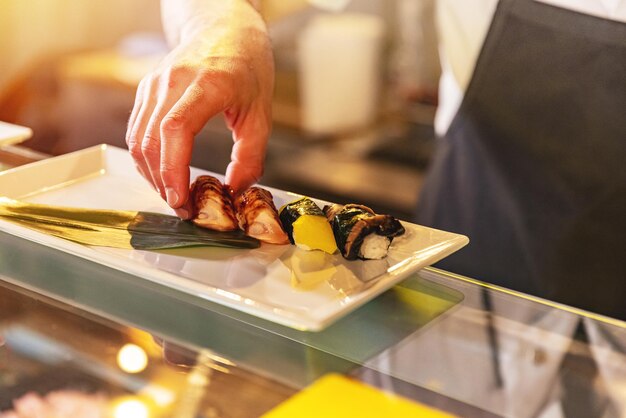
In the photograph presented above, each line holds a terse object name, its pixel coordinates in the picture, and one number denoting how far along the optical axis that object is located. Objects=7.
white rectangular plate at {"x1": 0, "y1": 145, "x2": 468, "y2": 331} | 0.93
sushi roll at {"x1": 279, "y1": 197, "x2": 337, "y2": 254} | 1.02
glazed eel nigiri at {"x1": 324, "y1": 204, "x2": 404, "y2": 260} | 0.99
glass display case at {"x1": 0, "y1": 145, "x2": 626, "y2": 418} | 0.86
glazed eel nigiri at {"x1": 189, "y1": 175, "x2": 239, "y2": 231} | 1.05
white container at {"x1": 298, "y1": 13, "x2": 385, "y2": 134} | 2.85
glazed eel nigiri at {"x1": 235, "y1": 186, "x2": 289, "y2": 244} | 1.03
